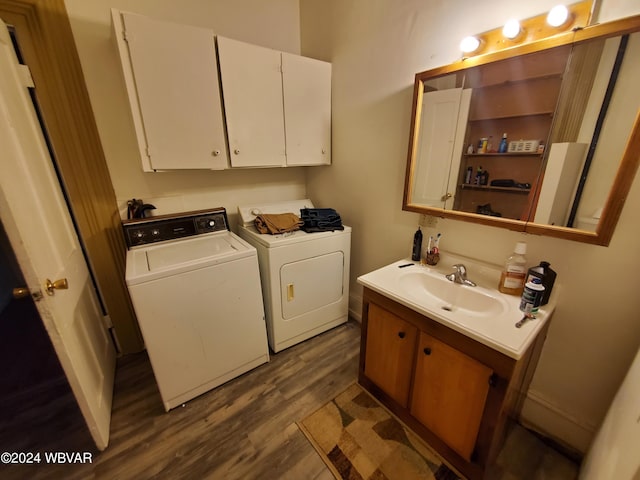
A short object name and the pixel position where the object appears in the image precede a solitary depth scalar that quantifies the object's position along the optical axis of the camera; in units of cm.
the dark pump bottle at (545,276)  116
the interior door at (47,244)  98
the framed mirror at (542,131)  98
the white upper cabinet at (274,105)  172
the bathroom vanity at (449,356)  105
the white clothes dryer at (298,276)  182
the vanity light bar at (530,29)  102
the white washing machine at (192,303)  140
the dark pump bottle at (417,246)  168
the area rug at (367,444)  127
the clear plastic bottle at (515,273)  126
